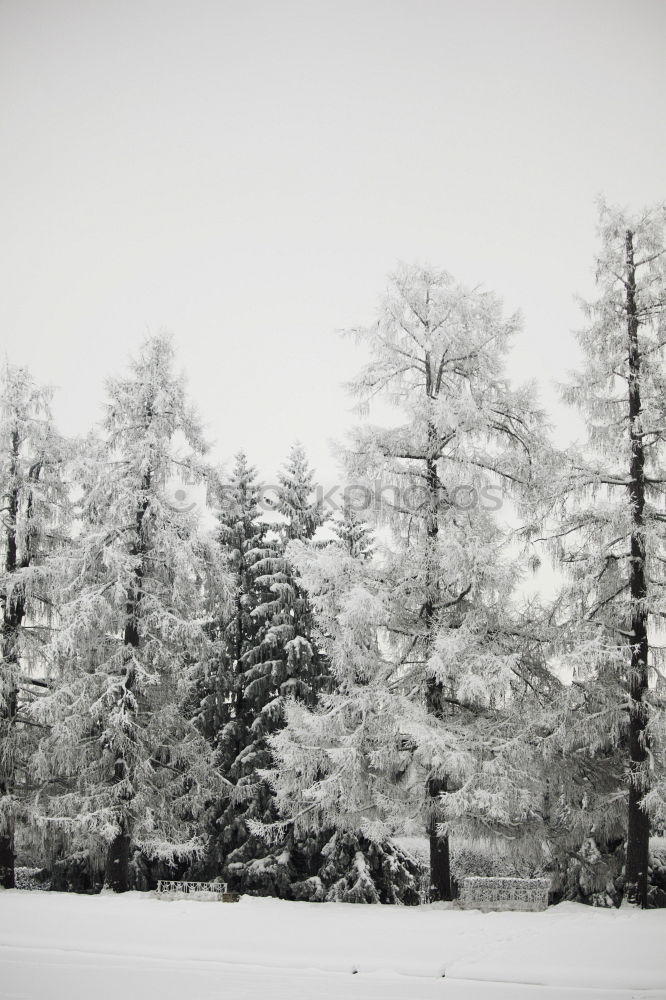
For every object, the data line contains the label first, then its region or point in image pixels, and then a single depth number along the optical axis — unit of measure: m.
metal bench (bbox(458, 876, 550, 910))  16.67
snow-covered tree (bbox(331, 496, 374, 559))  20.80
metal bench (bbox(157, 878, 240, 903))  13.79
